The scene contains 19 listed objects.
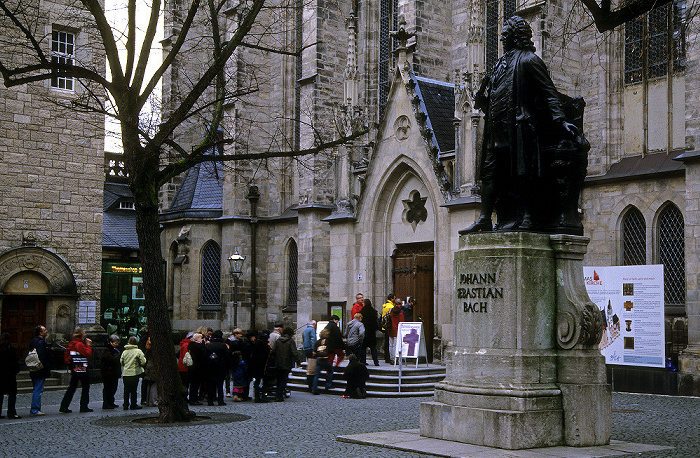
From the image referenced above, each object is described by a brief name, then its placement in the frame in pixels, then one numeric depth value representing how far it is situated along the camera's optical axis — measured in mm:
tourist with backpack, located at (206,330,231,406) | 16922
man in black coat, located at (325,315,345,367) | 19359
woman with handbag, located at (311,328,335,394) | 19031
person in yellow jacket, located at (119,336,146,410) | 16641
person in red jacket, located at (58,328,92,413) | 16328
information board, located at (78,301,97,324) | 24219
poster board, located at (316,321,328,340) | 22134
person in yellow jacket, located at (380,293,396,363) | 20622
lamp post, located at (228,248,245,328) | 26547
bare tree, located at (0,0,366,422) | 13781
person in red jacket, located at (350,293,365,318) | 20312
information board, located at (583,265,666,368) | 16516
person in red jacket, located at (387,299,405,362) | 20344
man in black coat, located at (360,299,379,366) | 19844
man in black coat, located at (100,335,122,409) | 16641
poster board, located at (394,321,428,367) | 18594
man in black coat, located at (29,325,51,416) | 15891
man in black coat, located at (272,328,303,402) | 17391
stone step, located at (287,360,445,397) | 18250
